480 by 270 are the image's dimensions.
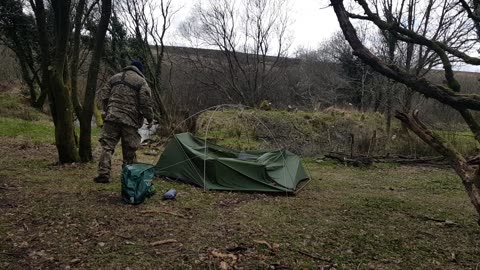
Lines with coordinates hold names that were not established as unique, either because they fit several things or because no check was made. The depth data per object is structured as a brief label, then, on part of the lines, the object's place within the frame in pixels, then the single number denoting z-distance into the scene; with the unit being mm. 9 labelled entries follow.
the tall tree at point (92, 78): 7156
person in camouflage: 6121
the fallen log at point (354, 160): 10867
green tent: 6766
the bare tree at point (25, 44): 17391
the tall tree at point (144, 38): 22969
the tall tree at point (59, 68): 6879
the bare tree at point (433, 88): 4172
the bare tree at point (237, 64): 29812
